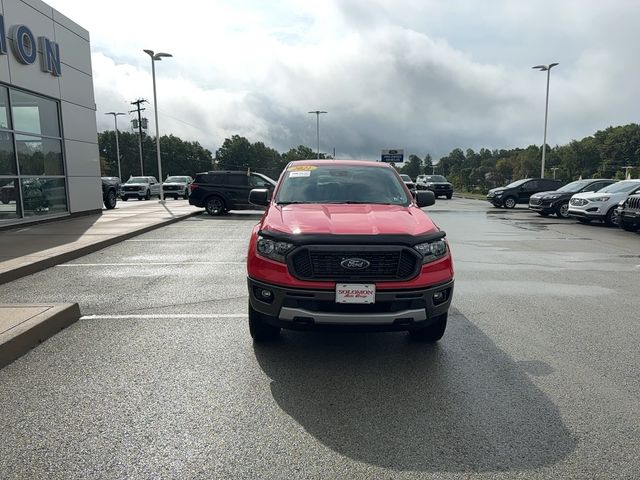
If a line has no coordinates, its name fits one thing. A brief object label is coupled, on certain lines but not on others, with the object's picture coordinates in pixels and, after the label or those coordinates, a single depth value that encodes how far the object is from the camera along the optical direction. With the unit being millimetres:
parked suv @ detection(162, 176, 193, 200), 33531
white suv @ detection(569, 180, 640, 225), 15891
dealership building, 12945
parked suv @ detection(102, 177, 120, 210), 22016
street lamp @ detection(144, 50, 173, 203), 24828
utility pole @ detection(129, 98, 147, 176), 66250
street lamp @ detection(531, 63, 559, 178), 31078
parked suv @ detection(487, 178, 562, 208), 24781
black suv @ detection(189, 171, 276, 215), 19516
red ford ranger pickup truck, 3818
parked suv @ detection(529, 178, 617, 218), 19203
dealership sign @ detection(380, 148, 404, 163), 52062
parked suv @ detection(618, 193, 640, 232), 13653
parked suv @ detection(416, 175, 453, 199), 35406
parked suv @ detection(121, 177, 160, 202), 34344
